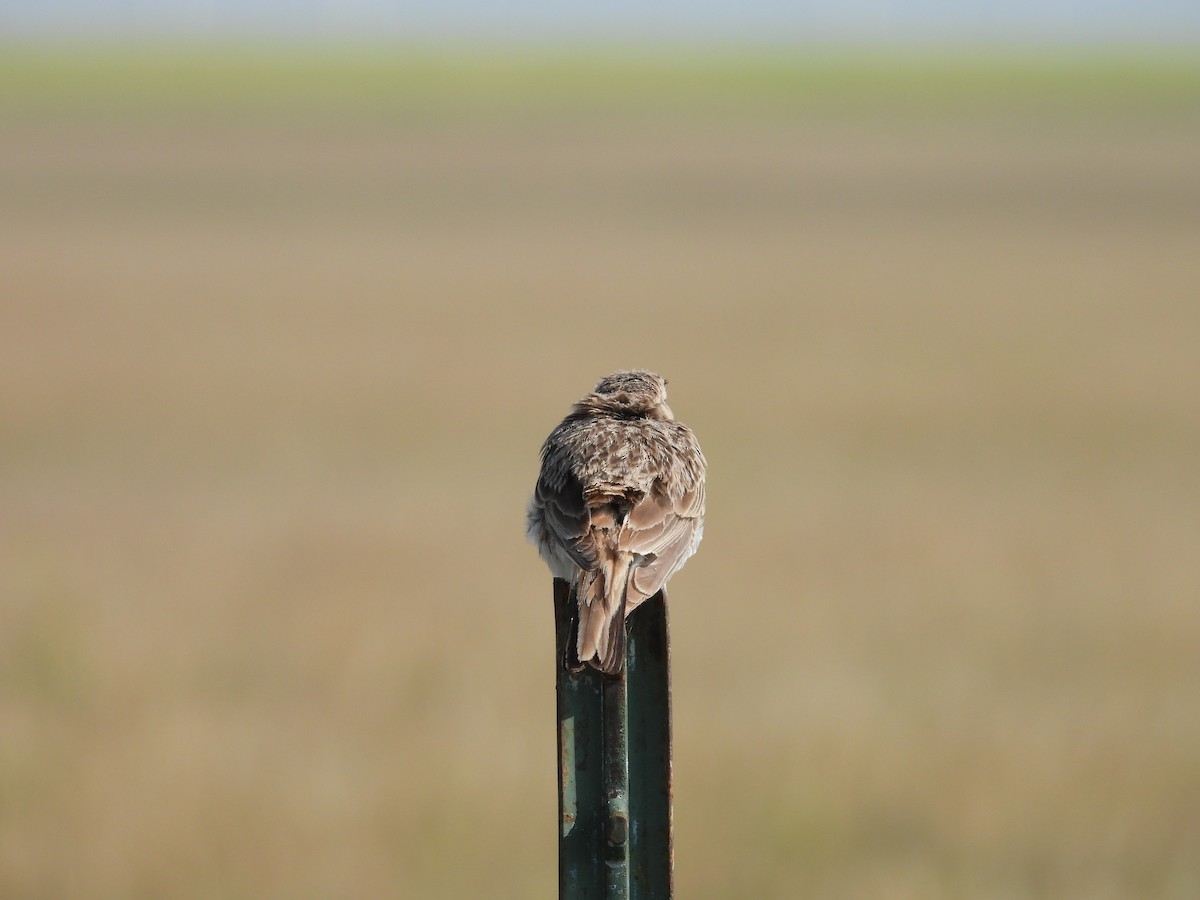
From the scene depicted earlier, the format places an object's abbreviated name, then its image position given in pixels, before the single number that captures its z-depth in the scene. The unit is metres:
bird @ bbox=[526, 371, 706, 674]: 11.48
